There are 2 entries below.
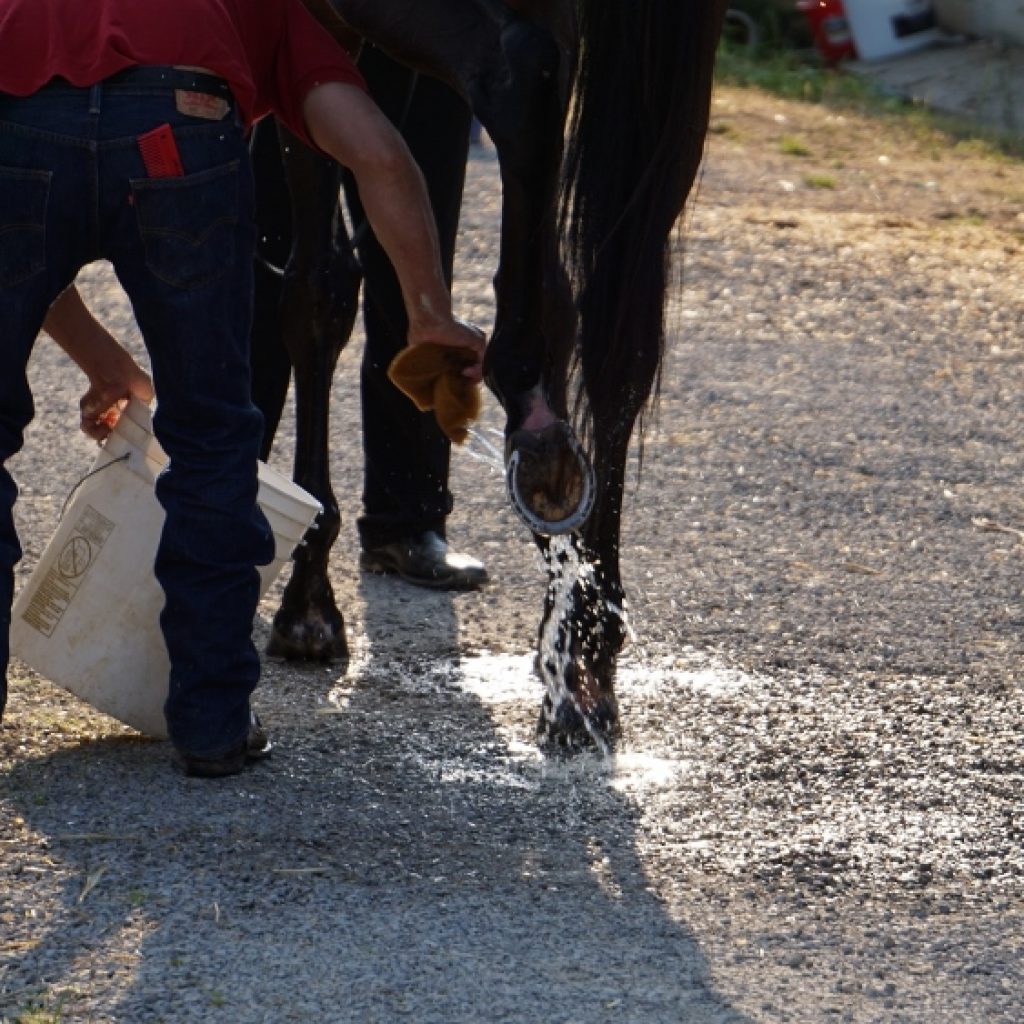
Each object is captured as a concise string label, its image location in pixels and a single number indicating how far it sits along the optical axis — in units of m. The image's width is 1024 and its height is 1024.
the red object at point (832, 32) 21.72
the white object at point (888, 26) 21.61
